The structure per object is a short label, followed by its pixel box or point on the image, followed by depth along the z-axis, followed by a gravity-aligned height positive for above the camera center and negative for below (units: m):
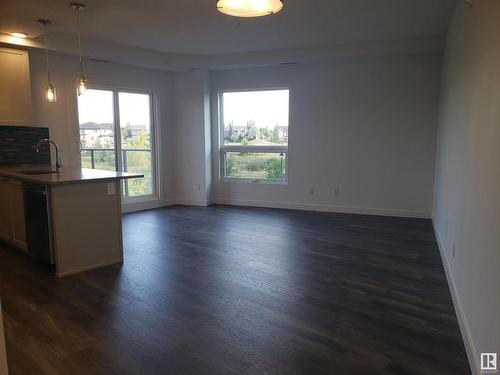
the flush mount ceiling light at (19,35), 4.33 +1.26
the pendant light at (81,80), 3.69 +0.99
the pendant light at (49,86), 3.86 +0.58
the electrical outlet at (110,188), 3.71 -0.45
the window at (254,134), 6.61 +0.15
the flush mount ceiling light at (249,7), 2.18 +0.80
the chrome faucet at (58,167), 4.18 -0.28
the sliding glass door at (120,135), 5.87 +0.13
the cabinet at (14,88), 4.57 +0.68
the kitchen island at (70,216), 3.41 -0.71
